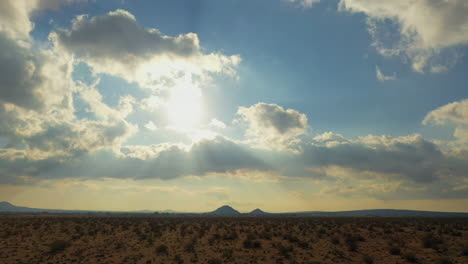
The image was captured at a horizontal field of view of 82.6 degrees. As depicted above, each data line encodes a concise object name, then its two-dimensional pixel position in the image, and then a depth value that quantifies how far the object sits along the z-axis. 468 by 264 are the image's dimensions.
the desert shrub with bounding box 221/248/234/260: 22.52
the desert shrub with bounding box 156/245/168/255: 24.00
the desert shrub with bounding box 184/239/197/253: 24.91
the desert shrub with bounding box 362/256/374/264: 20.16
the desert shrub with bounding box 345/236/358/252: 24.61
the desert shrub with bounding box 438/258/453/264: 18.83
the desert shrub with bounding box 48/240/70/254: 24.34
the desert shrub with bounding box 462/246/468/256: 21.22
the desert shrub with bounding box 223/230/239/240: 31.10
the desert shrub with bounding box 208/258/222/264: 20.41
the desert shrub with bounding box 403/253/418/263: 20.34
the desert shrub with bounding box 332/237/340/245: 27.06
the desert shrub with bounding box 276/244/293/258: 22.77
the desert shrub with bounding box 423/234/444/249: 24.31
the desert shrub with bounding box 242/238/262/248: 26.39
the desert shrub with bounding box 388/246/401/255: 22.39
